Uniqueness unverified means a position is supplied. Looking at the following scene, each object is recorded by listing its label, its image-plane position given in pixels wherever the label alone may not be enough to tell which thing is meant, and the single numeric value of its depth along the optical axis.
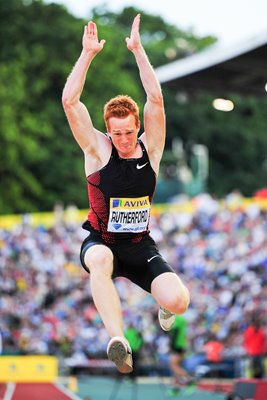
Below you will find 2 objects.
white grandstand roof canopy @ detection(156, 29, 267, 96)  34.87
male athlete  17.31
